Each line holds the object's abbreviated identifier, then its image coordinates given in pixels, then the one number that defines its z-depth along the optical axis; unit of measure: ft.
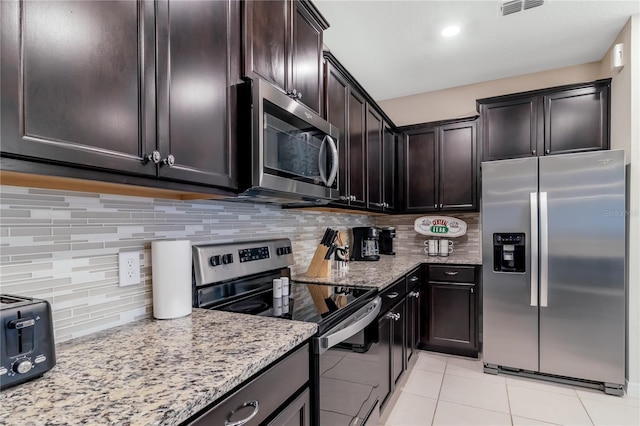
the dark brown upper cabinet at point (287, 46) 4.21
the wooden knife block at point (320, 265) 7.14
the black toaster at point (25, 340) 2.29
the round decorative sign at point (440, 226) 11.36
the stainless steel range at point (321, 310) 4.09
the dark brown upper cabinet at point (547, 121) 8.91
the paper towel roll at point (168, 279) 4.01
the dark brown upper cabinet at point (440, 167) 10.87
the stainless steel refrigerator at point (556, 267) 7.80
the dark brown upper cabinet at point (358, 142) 6.97
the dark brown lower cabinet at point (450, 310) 9.77
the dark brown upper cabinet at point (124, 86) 2.18
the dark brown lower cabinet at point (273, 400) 2.53
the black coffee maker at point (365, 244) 10.09
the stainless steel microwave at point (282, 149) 4.06
